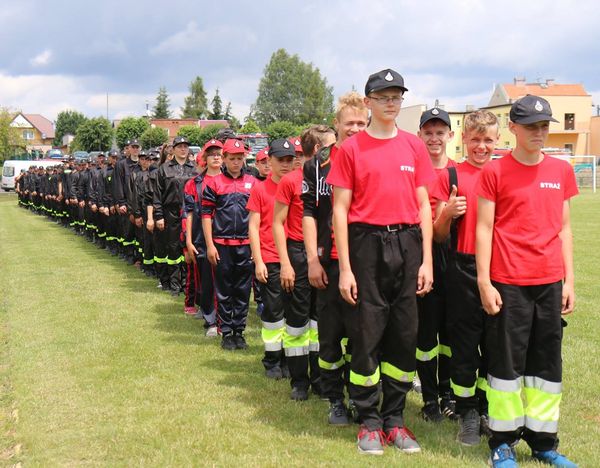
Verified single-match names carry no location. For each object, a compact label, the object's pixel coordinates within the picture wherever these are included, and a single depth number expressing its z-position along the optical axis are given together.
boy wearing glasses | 4.42
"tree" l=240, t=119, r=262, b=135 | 82.99
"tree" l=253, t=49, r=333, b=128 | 103.44
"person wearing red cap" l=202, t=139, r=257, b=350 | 7.46
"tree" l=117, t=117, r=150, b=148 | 83.00
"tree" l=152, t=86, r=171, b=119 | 115.38
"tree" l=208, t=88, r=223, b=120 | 117.62
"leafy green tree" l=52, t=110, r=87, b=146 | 134.12
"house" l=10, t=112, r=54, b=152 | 131.25
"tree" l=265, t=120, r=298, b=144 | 82.00
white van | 50.95
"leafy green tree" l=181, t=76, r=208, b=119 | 118.06
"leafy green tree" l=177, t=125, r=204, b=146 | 75.12
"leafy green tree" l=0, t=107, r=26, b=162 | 70.56
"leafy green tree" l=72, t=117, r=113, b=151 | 86.25
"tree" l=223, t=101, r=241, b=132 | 103.03
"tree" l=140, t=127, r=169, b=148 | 74.81
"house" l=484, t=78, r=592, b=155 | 76.38
